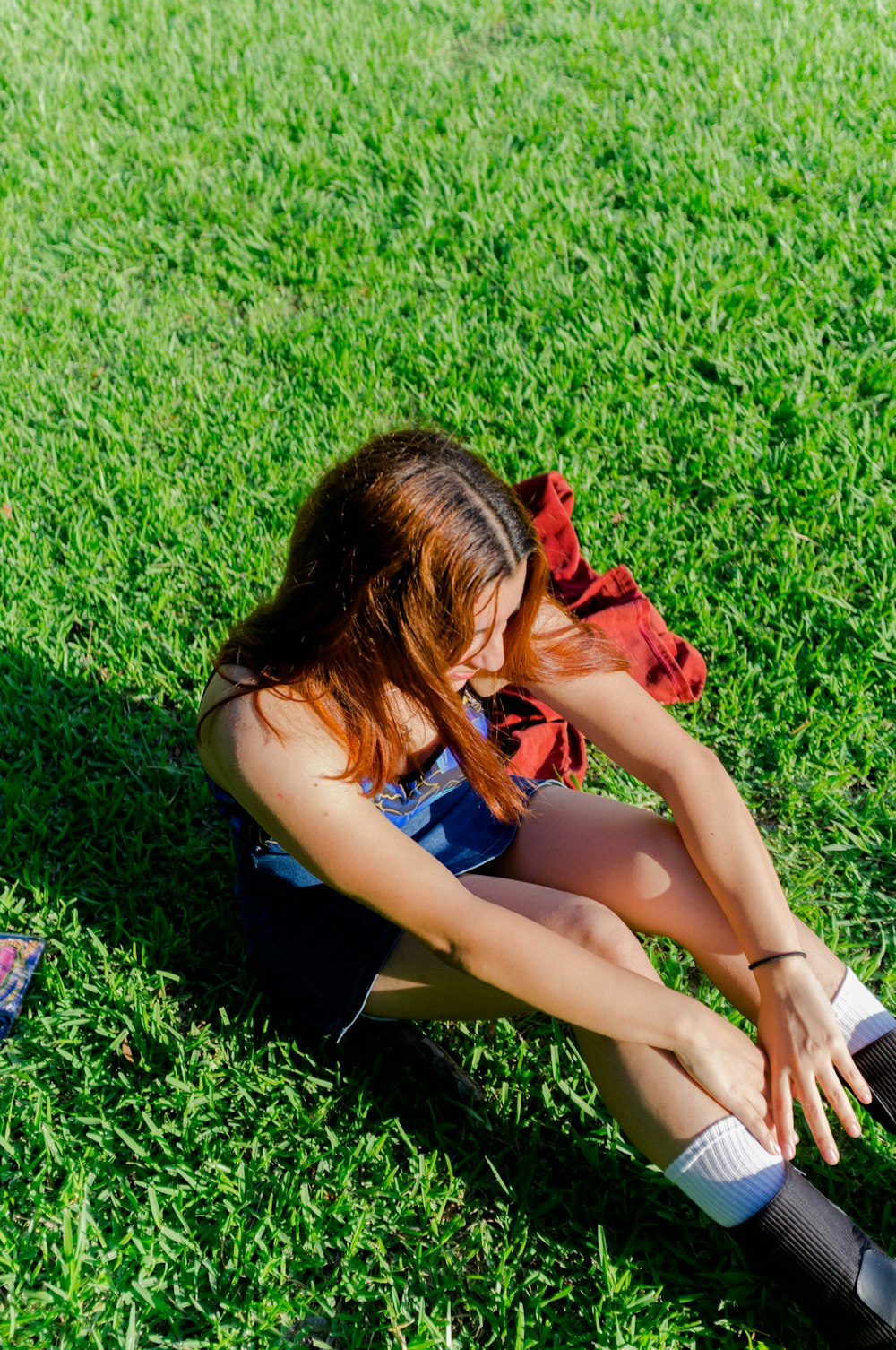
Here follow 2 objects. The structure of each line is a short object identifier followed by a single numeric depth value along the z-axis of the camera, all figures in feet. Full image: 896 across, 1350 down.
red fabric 8.83
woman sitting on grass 6.12
